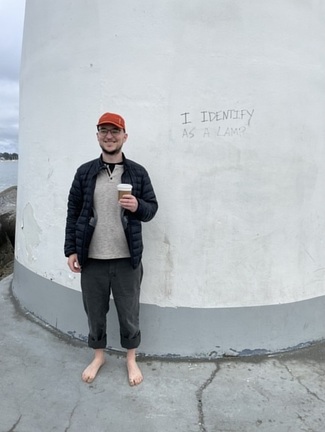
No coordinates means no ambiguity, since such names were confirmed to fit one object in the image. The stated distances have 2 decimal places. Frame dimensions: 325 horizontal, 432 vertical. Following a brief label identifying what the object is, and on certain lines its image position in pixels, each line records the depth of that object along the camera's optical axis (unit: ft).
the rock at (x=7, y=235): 22.90
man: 8.98
